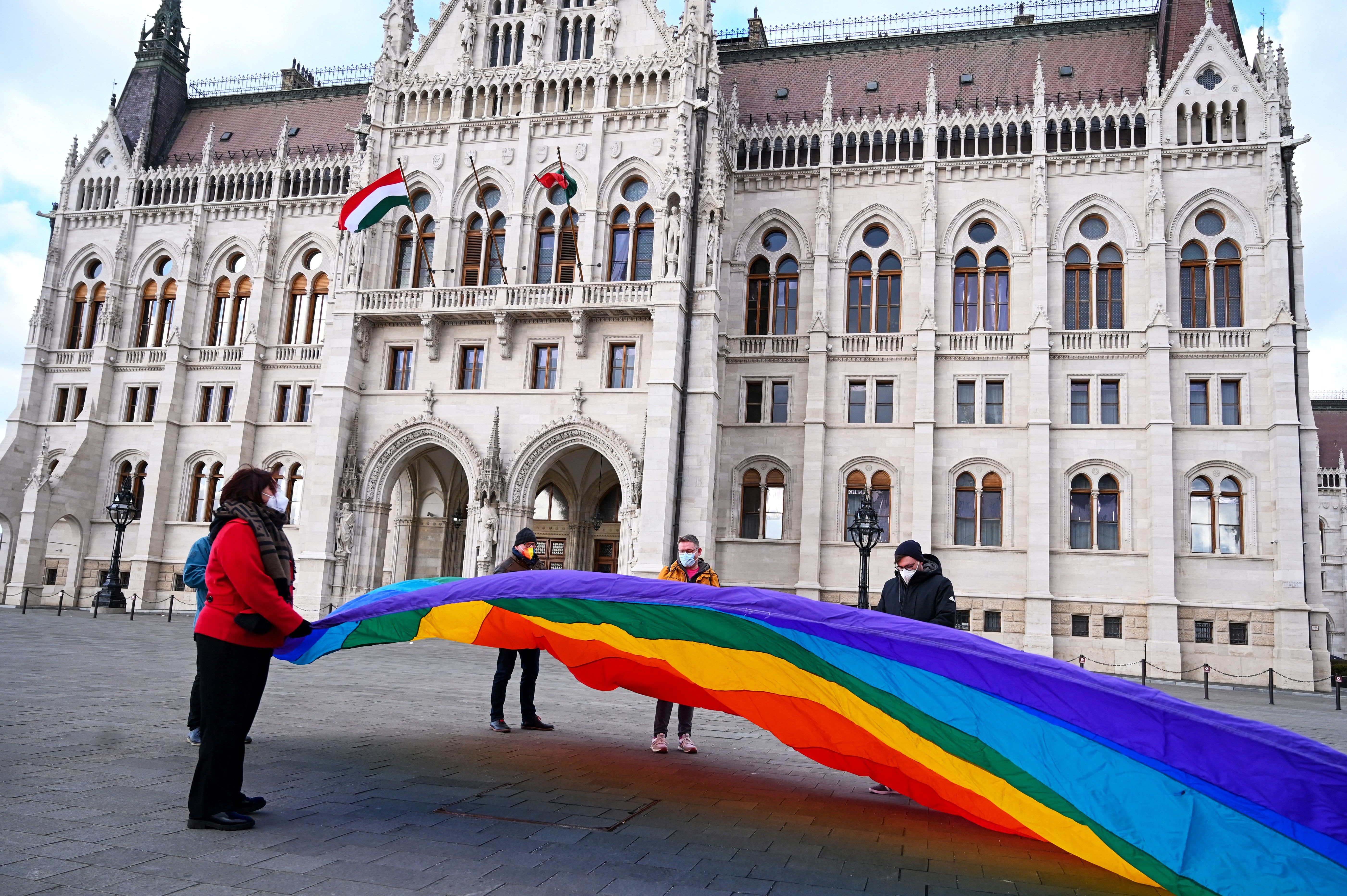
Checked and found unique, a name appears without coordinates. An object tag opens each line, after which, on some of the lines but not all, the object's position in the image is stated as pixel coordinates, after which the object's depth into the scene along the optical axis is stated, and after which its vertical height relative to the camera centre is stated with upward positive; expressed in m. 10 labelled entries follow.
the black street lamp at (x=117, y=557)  31.56 -1.25
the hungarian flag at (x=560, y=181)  29.48 +11.39
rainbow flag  5.12 -1.00
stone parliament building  28.95 +7.36
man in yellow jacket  9.70 -0.28
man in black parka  7.99 -0.24
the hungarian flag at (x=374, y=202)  29.12 +10.28
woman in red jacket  5.89 -0.71
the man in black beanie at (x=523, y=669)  10.47 -1.44
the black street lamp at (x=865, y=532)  21.22 +0.64
